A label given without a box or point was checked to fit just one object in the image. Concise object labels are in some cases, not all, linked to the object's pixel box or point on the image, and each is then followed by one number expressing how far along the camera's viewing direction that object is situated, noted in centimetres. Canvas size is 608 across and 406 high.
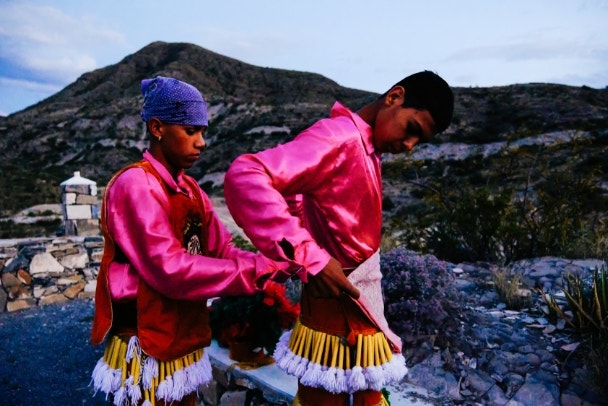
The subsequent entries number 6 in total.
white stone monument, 885
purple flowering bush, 360
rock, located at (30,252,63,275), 786
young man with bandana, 151
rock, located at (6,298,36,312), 762
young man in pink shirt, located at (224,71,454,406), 142
